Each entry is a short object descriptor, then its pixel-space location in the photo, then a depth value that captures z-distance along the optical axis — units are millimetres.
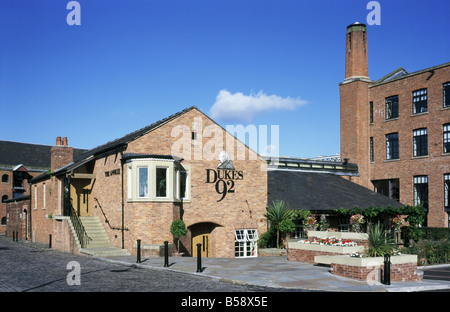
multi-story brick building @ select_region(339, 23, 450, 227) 35094
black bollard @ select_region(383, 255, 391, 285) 13562
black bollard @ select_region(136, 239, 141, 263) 19020
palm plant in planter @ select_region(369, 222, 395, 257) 14836
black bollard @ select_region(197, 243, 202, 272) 16203
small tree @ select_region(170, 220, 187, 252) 22438
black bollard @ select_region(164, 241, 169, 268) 17594
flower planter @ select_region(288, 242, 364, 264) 17062
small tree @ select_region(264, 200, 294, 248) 25797
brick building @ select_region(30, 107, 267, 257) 22672
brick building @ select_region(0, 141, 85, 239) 60759
